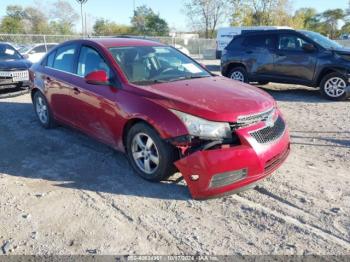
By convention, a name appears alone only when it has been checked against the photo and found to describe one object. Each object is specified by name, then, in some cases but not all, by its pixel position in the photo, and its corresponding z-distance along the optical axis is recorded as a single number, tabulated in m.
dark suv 9.14
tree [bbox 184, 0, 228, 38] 52.47
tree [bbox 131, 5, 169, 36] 57.12
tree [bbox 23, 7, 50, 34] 55.91
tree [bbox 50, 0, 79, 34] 58.41
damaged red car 3.69
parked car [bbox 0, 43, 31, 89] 9.80
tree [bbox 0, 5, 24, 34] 47.88
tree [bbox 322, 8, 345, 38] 75.12
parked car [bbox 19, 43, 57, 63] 17.22
